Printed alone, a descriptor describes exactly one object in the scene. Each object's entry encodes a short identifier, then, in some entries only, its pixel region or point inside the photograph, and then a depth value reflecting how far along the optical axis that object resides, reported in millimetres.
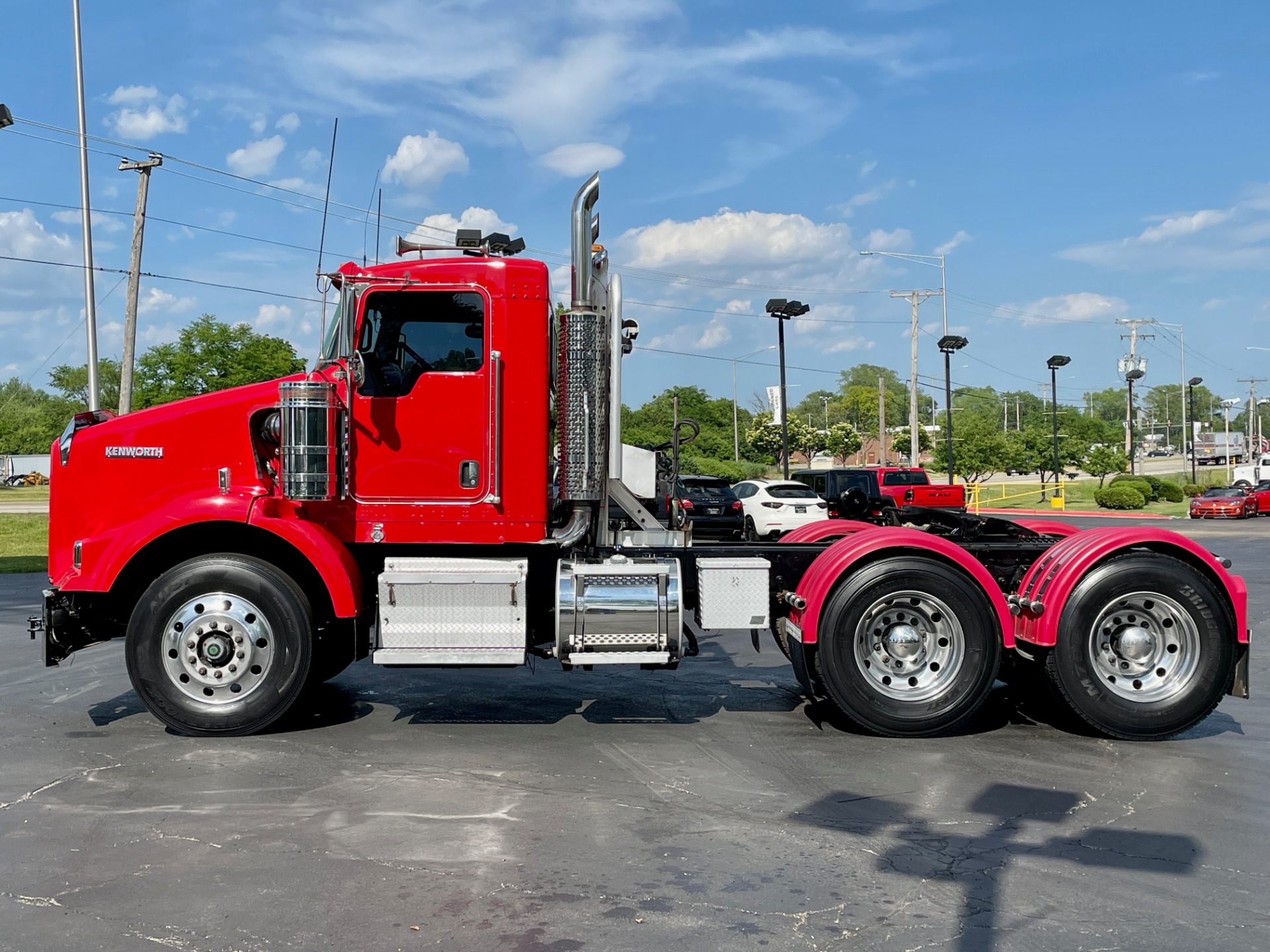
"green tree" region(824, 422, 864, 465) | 82375
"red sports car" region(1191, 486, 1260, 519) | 40844
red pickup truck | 31922
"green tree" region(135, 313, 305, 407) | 43375
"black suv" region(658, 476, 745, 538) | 24508
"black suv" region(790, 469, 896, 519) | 31156
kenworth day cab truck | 7242
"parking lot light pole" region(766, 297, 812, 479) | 37594
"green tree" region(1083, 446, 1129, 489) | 65375
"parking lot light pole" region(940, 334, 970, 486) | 45028
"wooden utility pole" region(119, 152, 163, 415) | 28469
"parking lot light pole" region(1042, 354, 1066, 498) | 50862
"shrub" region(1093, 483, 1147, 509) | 45969
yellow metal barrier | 47656
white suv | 27031
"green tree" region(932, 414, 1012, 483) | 55906
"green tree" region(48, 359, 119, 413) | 108725
